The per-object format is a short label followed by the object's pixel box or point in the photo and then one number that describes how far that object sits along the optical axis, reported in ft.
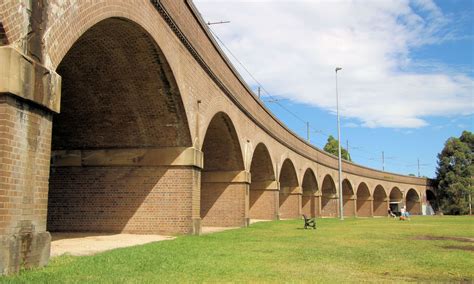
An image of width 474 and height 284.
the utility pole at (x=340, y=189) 100.84
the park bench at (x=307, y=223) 61.26
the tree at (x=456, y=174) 198.49
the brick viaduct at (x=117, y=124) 18.65
